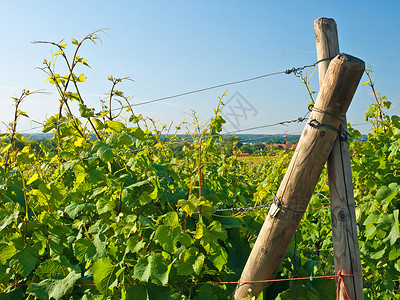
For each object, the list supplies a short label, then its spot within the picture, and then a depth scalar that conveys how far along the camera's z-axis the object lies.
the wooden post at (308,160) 1.78
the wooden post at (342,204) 1.89
